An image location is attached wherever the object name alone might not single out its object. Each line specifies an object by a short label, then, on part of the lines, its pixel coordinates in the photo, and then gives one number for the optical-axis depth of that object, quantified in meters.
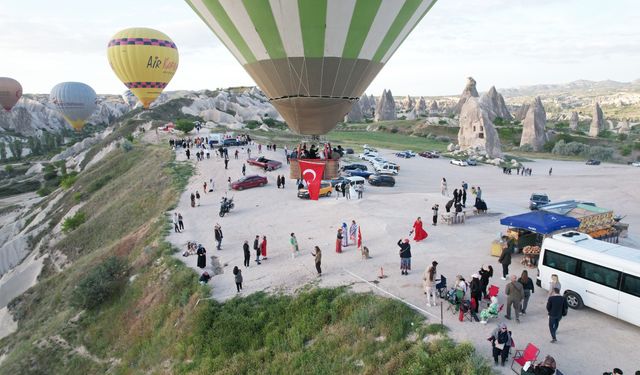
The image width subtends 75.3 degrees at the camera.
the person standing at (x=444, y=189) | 27.66
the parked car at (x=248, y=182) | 29.05
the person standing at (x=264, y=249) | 16.86
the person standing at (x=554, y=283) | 10.00
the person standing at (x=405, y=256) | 13.68
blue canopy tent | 14.47
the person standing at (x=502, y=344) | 8.55
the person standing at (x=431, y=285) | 11.50
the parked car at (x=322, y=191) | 26.20
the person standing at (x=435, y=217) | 19.60
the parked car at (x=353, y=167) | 36.33
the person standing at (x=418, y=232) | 17.34
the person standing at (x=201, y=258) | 16.44
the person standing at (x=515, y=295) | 10.18
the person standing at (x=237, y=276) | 14.23
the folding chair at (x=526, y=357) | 8.23
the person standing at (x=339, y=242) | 16.61
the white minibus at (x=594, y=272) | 9.98
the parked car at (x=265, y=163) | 34.45
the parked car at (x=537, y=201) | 25.27
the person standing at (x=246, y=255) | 15.90
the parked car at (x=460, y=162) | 49.75
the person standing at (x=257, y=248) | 16.48
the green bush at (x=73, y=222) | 33.81
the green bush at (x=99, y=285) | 17.52
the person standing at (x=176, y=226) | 21.33
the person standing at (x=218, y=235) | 18.42
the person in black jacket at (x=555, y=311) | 9.28
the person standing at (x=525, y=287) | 10.73
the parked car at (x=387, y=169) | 39.34
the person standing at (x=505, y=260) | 12.98
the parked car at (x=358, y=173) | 34.72
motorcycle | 23.59
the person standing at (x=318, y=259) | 14.48
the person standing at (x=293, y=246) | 16.65
